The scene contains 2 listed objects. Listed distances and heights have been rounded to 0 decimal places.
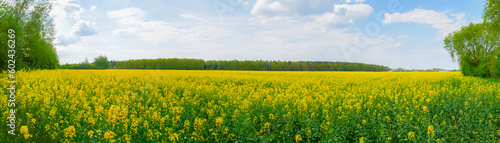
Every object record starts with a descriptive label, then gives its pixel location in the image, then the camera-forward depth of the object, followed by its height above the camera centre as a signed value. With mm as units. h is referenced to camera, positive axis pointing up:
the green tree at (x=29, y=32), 22462 +3827
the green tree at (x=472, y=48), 31047 +3242
